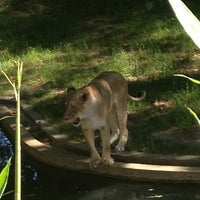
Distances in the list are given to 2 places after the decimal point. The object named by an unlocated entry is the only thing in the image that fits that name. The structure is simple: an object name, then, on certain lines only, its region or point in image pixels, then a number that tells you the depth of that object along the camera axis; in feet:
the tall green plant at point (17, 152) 10.84
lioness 55.66
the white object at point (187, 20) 10.53
